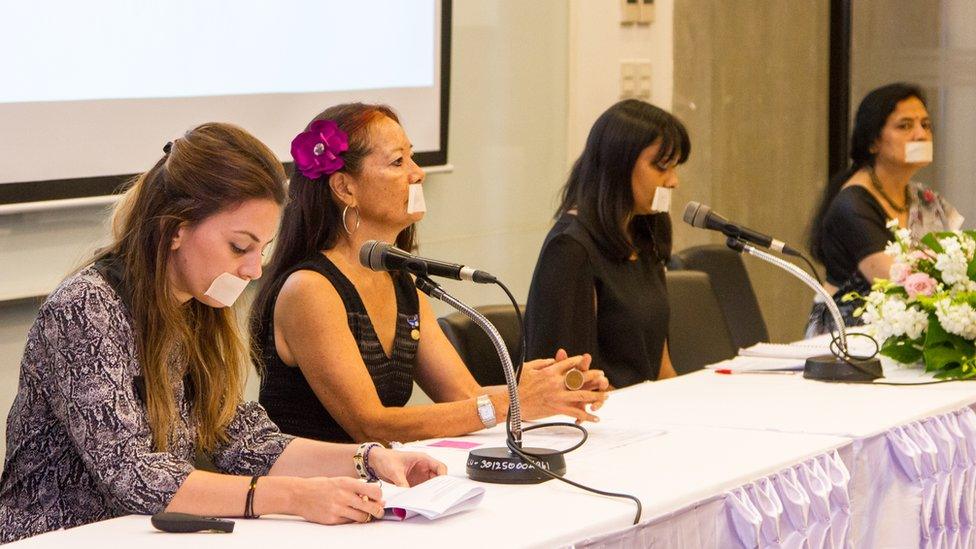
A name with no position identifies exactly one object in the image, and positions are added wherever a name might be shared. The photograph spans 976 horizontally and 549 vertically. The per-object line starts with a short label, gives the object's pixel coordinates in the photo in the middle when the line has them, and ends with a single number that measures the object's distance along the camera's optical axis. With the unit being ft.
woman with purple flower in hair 13.34
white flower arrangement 14.72
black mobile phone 11.26
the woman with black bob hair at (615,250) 15.31
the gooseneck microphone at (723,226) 14.11
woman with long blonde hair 11.62
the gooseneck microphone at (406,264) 11.72
